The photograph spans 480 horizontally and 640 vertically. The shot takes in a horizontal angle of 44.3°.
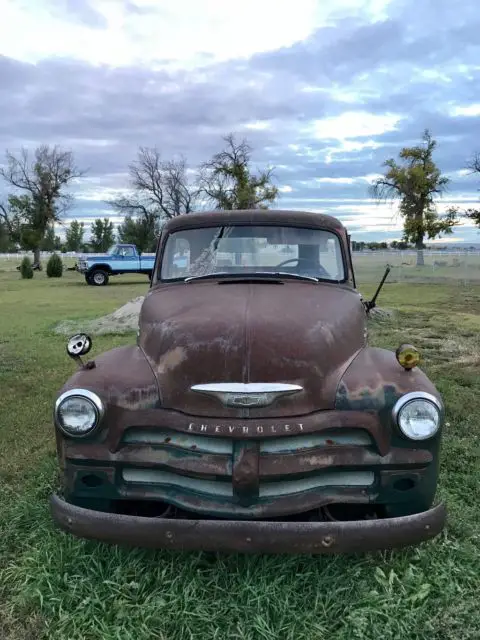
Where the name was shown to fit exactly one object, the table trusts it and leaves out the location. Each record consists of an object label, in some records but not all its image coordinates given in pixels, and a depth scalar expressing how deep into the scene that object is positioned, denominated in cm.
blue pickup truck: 2991
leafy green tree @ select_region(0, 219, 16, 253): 5572
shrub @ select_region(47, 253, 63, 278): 3606
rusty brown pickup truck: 277
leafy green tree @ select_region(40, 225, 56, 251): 5271
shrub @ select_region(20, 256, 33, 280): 3447
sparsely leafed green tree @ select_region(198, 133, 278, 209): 4572
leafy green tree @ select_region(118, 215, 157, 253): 5772
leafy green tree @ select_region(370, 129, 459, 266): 4484
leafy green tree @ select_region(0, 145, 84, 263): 4978
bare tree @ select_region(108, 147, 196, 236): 5278
